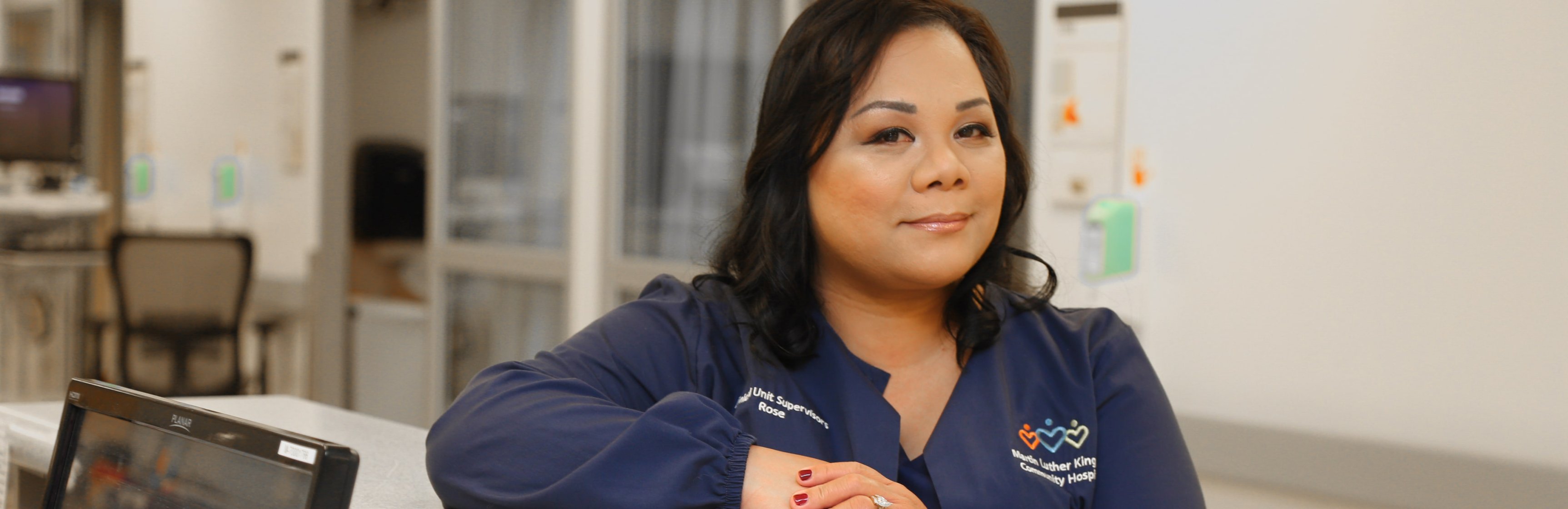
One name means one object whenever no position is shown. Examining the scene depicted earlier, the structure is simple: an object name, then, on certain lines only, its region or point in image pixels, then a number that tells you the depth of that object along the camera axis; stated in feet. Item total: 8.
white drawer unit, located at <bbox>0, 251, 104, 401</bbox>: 17.46
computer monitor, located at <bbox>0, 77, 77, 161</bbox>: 16.52
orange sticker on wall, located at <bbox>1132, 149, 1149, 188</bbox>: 8.54
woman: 3.47
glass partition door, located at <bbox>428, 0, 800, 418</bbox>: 12.29
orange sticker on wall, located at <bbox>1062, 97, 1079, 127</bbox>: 8.86
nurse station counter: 4.14
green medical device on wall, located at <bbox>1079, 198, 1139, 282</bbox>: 8.32
